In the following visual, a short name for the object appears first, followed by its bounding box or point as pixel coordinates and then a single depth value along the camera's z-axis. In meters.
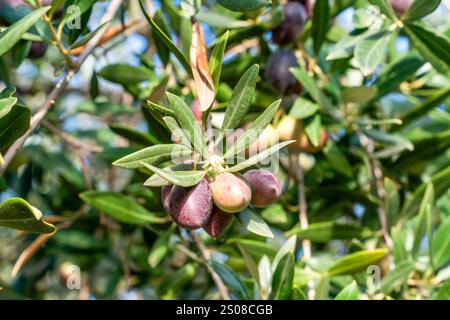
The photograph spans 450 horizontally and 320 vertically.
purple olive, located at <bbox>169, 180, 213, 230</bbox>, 0.36
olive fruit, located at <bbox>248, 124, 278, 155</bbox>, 0.43
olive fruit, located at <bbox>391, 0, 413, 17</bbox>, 0.47
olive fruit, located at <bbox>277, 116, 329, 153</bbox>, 0.55
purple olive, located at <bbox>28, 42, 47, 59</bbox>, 0.55
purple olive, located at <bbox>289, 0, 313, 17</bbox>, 0.56
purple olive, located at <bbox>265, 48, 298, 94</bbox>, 0.53
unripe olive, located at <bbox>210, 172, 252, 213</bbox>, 0.36
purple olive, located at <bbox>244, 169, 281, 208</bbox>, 0.38
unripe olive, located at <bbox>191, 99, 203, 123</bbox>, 0.50
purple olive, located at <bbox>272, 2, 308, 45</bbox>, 0.54
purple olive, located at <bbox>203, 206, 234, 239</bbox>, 0.38
